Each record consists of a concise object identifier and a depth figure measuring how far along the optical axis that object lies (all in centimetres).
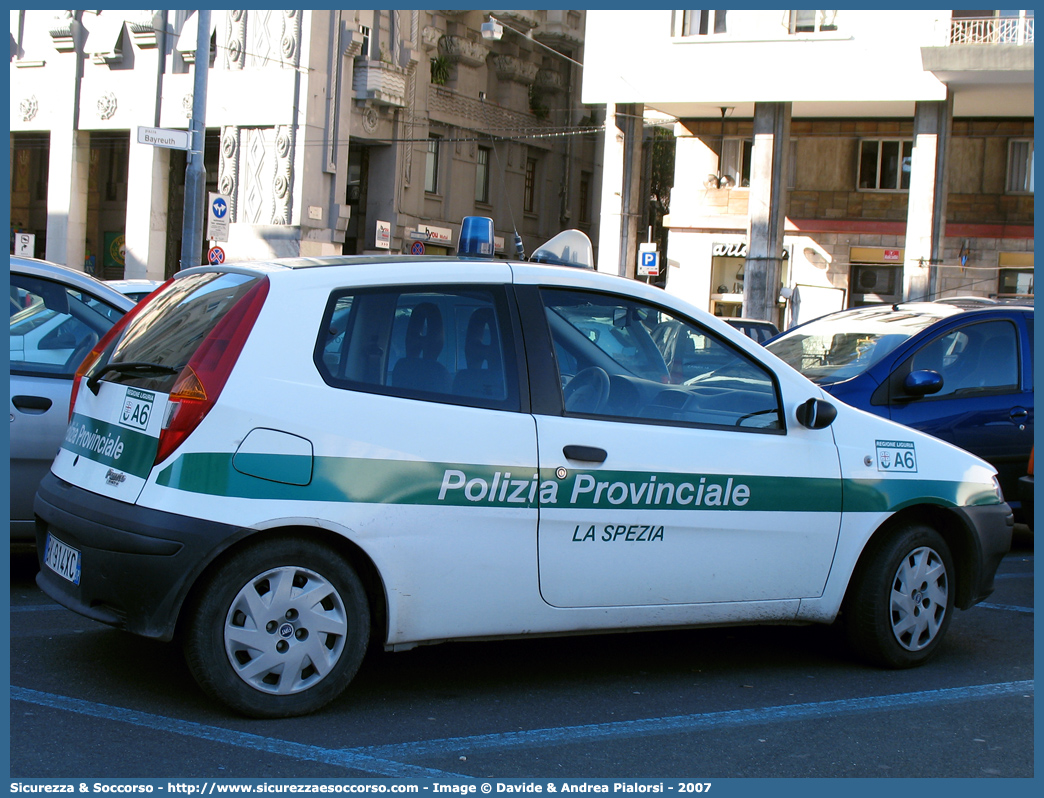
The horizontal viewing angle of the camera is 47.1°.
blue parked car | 764
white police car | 406
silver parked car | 582
